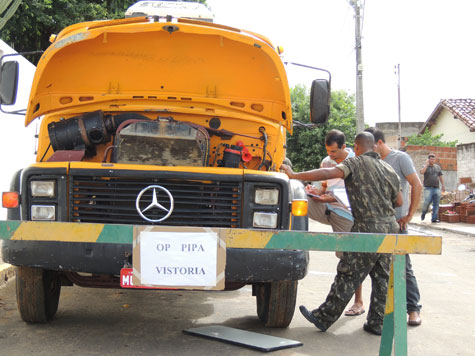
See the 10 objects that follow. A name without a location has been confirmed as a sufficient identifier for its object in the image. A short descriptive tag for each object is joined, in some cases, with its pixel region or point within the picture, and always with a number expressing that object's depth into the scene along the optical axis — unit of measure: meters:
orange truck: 4.20
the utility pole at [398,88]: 46.57
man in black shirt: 16.66
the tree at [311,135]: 28.38
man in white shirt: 5.86
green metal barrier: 3.41
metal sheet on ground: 4.52
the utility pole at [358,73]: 20.67
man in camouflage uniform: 4.98
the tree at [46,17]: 17.30
